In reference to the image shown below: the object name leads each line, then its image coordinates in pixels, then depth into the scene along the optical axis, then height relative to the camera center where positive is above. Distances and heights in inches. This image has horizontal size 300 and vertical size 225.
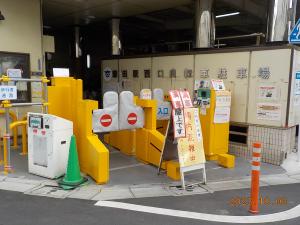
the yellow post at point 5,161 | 193.1 -57.3
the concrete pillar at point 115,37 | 396.5 +58.5
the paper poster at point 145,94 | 249.9 -12.9
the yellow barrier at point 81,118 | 178.9 -27.4
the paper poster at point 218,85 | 236.1 -3.9
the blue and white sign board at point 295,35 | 208.3 +34.4
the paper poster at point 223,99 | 234.4 -15.4
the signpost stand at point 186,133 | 175.3 -33.9
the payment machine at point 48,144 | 180.3 -42.9
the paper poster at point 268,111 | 225.8 -24.8
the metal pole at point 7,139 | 189.1 -40.7
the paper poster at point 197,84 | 277.6 -3.9
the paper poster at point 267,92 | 226.2 -8.9
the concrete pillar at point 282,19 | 228.4 +50.2
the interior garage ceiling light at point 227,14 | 407.0 +97.0
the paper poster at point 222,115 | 235.6 -28.9
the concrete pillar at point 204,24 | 290.4 +57.8
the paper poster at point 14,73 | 266.1 +5.0
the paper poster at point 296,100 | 232.3 -15.6
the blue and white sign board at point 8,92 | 186.5 -9.5
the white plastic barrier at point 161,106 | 261.6 -24.5
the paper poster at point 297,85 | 226.4 -3.1
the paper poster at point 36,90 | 289.4 -11.9
